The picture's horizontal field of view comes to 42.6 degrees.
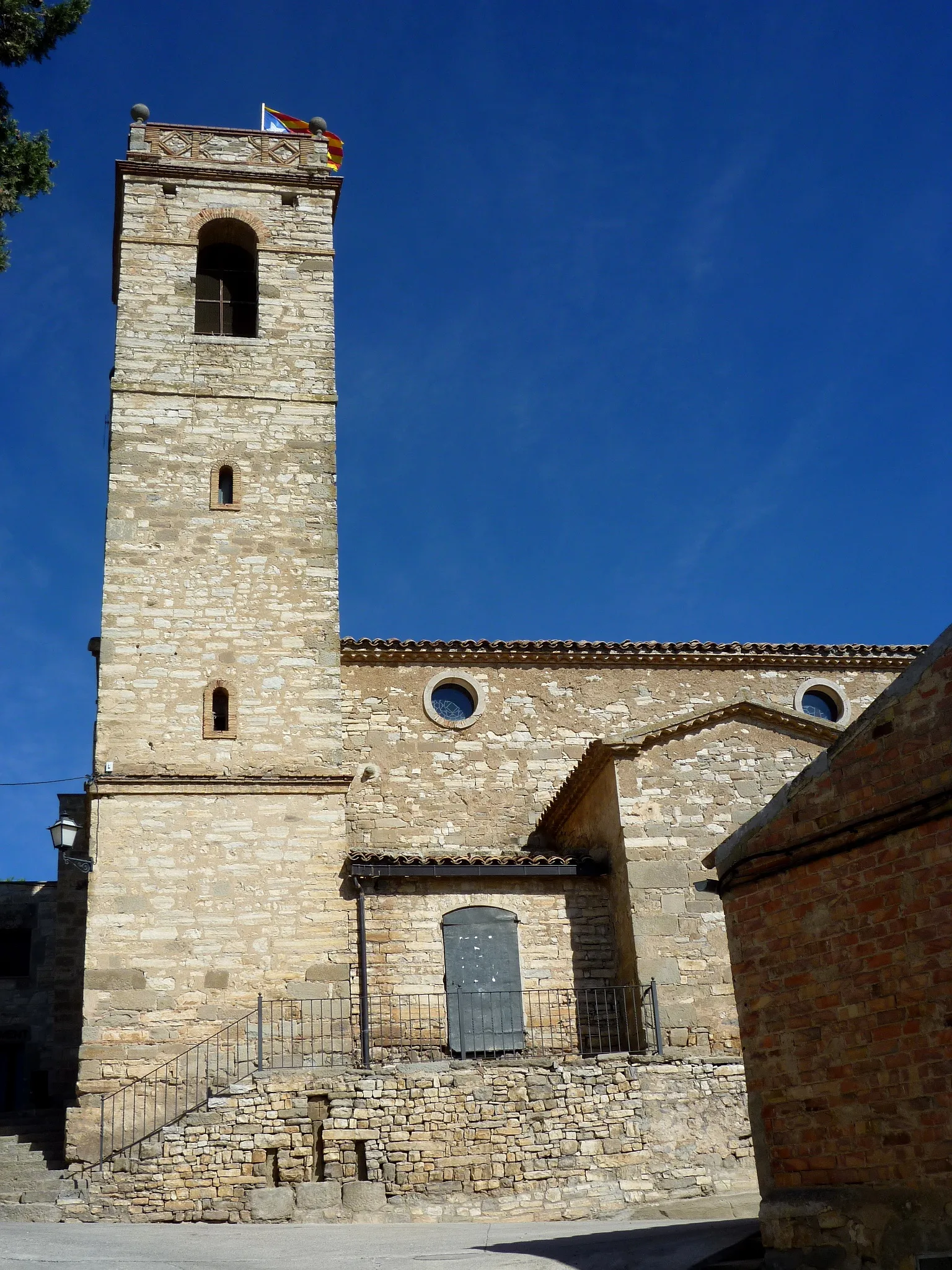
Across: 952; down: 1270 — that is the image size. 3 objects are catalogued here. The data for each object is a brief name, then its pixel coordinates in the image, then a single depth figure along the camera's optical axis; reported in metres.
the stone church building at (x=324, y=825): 13.09
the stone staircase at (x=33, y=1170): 12.05
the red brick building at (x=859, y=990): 7.60
